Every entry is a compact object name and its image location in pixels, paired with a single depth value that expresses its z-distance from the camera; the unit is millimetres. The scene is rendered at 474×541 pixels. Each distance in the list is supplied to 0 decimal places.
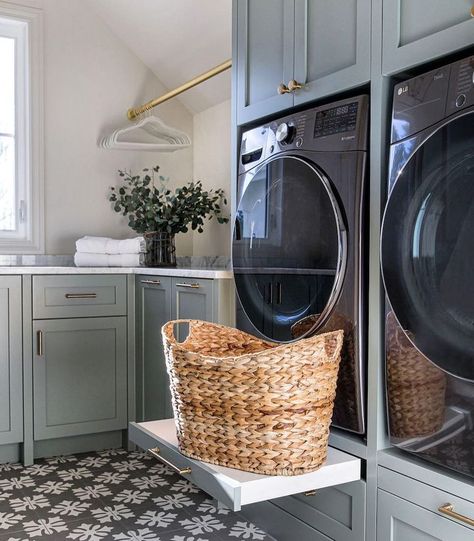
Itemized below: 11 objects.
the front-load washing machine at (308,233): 1702
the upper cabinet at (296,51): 1747
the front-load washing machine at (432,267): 1390
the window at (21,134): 3459
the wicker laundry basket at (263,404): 1492
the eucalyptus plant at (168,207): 3213
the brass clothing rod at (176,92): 2801
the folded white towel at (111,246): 3209
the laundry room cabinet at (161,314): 2428
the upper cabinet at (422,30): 1422
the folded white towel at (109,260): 3203
